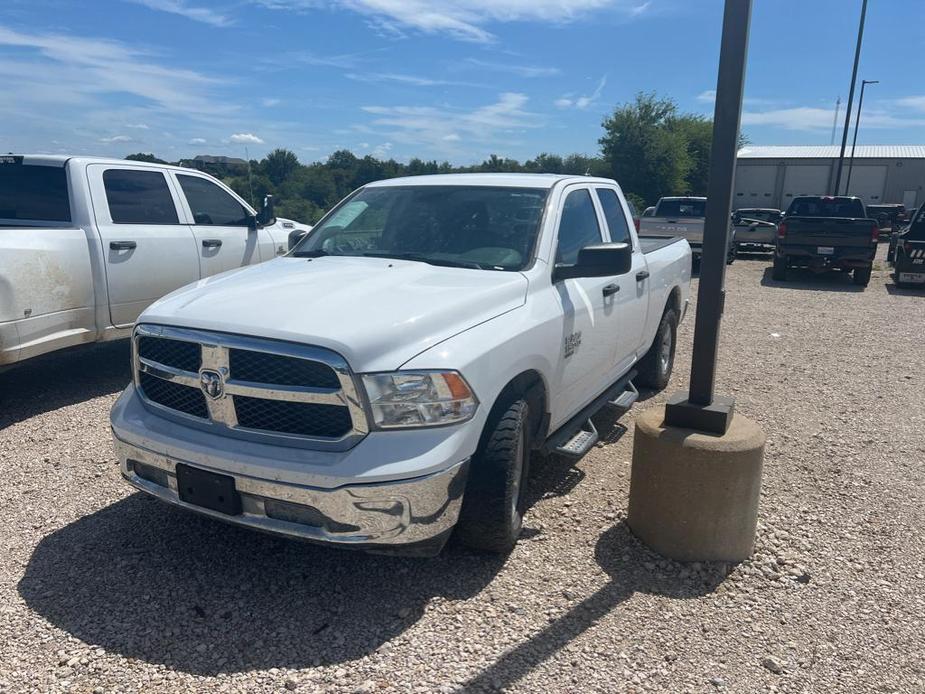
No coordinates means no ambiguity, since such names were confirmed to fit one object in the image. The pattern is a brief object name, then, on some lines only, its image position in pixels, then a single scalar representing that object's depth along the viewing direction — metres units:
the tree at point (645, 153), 46.66
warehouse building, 51.81
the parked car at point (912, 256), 14.01
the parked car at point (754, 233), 20.22
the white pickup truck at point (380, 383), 2.77
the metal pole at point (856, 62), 28.27
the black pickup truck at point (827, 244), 14.38
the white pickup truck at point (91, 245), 5.26
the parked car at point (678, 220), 16.09
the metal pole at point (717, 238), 3.28
